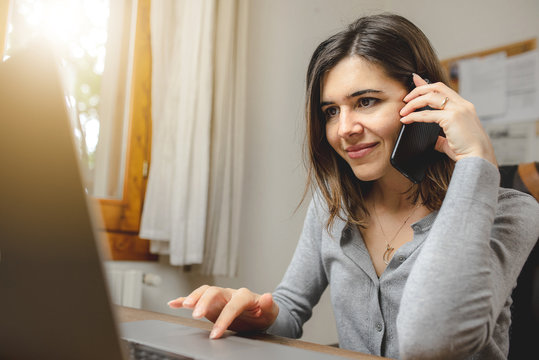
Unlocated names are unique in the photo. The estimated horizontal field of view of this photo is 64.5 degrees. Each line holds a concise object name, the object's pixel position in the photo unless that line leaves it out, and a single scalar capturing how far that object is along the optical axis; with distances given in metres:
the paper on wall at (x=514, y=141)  1.91
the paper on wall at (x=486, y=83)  2.01
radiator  1.61
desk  0.56
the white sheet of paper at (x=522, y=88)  1.91
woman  0.64
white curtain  1.77
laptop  0.23
